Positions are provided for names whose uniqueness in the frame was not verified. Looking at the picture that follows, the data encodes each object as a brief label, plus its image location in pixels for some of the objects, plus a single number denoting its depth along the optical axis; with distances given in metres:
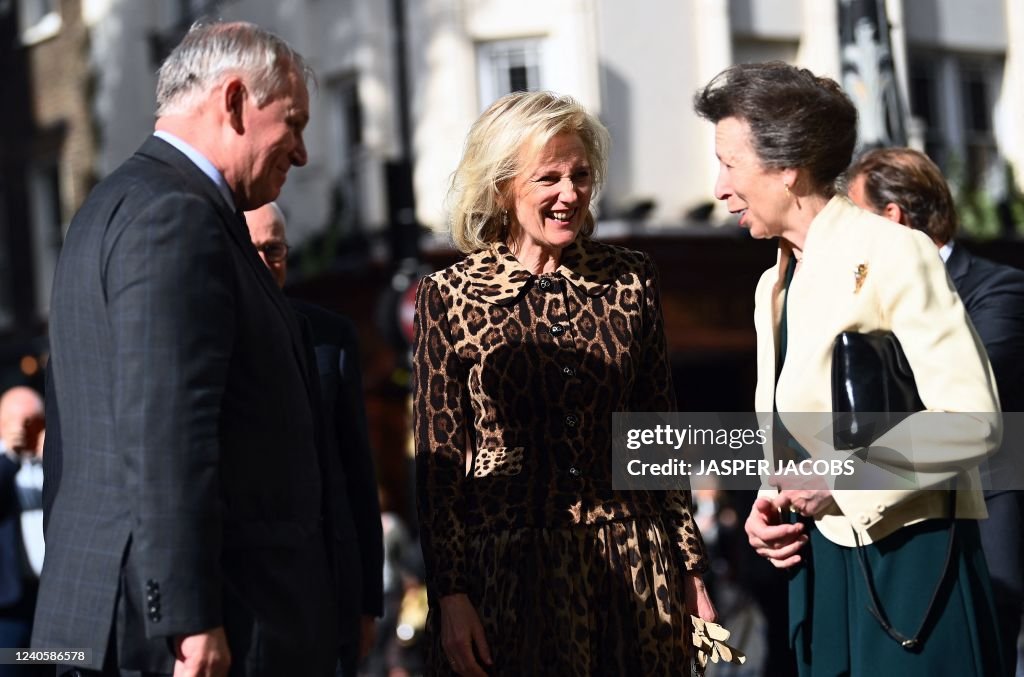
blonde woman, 4.21
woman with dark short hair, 3.64
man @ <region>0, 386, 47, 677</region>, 6.85
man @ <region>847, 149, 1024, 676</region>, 4.73
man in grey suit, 3.22
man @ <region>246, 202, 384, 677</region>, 5.34
